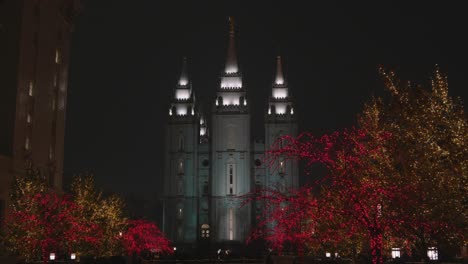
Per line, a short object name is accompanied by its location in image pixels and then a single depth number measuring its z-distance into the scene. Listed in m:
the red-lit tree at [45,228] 40.41
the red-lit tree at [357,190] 24.25
